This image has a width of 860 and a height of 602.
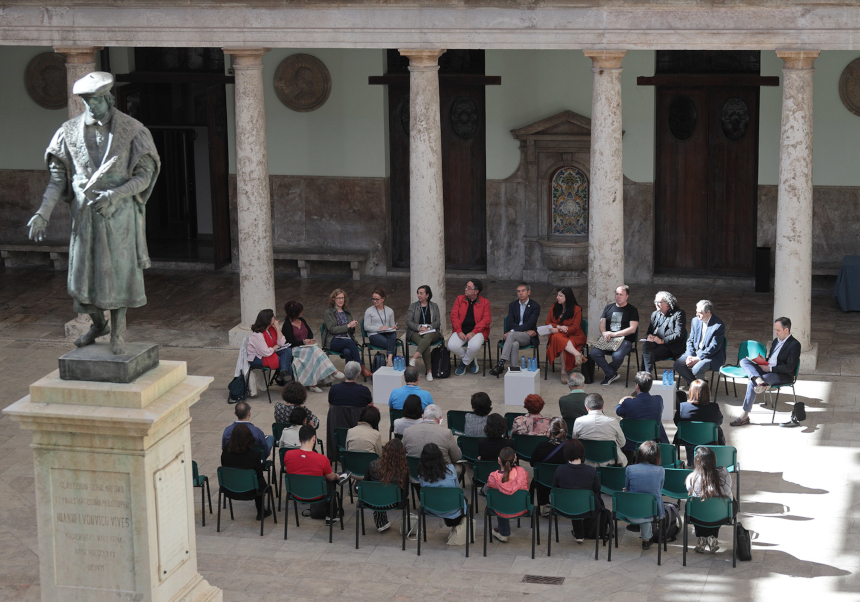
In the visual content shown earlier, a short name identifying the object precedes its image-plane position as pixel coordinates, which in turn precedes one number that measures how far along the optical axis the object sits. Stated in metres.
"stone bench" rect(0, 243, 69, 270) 20.37
